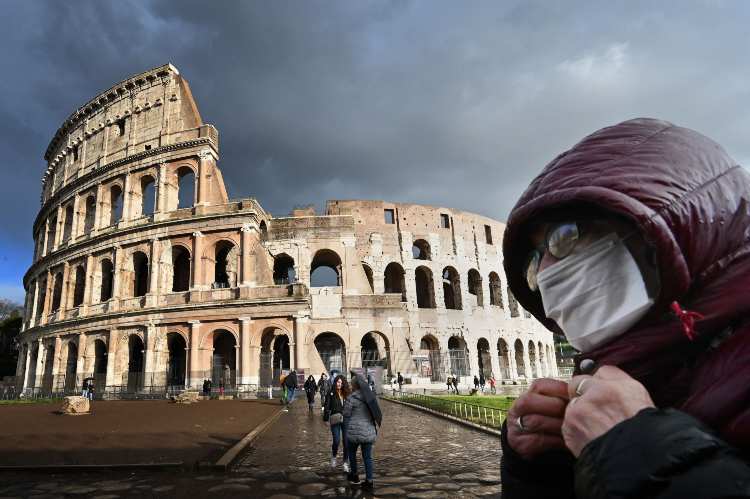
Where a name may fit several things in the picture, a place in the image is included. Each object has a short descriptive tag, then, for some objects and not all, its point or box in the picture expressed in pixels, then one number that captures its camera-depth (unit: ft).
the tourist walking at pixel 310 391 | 53.11
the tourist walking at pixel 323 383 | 56.94
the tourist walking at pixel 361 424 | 17.49
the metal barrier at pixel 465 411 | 32.17
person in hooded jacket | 1.99
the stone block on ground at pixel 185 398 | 59.91
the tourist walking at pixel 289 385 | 58.49
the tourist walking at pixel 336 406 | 21.53
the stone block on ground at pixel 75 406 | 44.29
